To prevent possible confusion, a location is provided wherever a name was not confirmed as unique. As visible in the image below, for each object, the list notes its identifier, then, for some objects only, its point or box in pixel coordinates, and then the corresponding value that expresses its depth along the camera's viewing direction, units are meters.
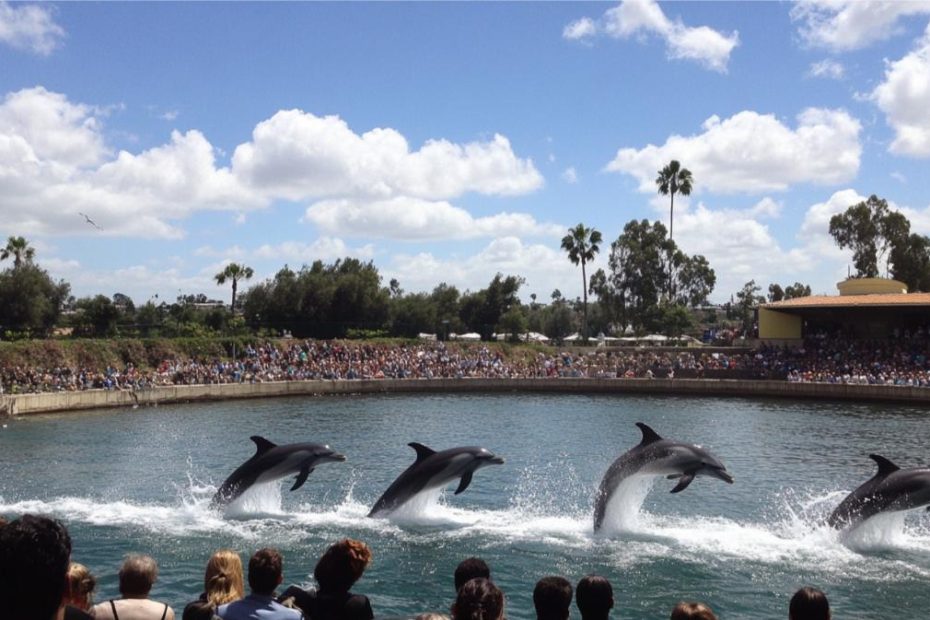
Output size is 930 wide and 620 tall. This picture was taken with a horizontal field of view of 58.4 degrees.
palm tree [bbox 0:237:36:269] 65.12
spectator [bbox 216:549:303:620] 4.97
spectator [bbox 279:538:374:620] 5.36
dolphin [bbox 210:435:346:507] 14.55
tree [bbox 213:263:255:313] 71.81
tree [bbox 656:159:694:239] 78.19
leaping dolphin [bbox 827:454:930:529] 12.19
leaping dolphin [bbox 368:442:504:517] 14.10
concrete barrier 34.59
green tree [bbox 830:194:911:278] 70.31
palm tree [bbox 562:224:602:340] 72.25
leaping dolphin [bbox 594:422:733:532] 13.52
